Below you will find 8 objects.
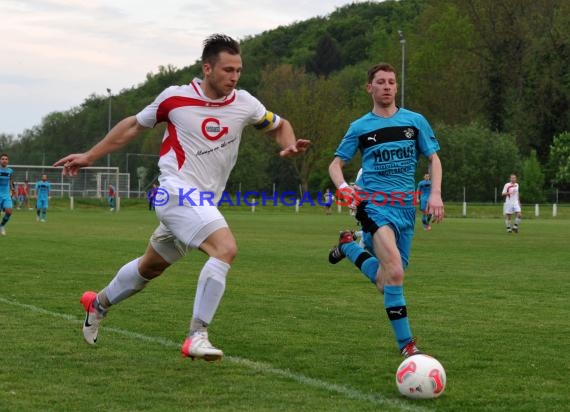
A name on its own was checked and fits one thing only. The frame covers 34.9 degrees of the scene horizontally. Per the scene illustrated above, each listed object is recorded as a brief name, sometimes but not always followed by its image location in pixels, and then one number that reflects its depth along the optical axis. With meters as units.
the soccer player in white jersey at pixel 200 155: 6.39
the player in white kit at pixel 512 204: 32.00
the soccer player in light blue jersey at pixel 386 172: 7.11
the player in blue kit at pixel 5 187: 26.60
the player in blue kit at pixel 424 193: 33.53
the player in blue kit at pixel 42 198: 38.03
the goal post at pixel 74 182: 61.34
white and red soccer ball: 5.65
